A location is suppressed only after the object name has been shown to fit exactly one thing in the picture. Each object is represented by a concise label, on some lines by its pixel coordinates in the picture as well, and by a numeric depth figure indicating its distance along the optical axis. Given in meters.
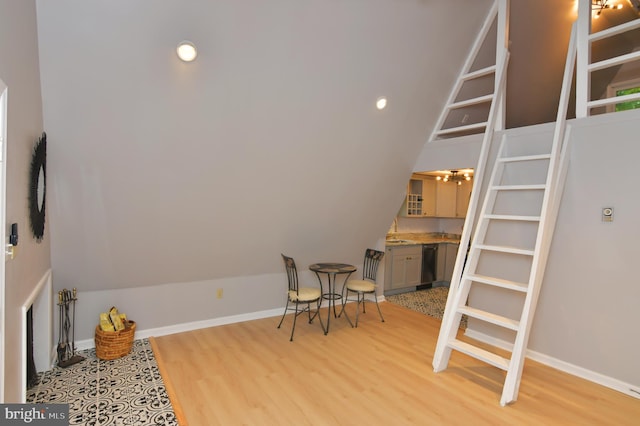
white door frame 1.62
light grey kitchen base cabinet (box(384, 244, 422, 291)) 5.61
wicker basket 3.24
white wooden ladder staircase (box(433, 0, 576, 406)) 2.76
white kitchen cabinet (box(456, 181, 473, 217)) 6.52
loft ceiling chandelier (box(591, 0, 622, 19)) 4.04
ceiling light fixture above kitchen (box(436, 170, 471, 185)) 6.25
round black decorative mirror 2.28
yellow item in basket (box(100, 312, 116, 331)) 3.35
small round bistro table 4.19
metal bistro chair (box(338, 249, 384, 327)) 4.43
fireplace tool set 3.22
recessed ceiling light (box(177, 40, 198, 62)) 2.31
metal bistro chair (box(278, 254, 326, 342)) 4.01
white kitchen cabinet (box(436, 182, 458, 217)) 6.60
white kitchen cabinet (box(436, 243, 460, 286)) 6.31
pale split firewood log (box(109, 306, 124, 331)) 3.41
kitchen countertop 5.91
